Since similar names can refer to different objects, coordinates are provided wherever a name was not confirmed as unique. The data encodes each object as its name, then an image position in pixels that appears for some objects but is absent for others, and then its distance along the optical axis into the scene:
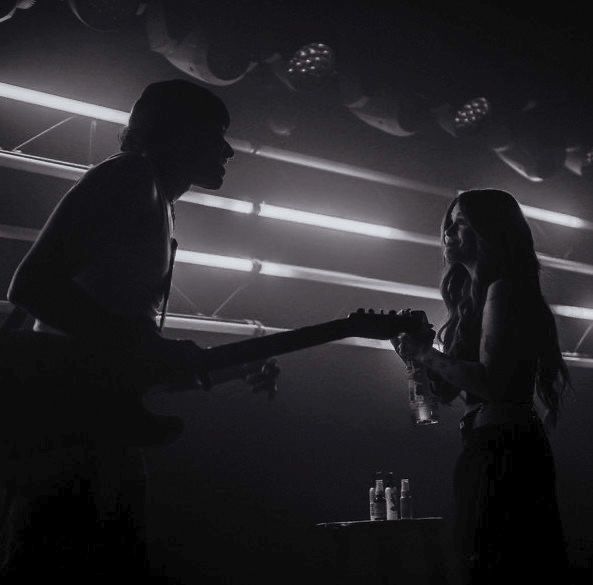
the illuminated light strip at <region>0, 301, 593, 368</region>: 4.86
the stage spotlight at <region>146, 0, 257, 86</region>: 4.12
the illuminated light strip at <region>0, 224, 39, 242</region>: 4.50
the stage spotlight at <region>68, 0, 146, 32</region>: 3.89
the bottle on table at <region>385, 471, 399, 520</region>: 5.15
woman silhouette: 1.91
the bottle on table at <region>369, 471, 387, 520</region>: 4.98
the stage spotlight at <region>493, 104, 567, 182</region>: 5.49
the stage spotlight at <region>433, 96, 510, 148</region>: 5.26
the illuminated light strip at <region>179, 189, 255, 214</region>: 4.87
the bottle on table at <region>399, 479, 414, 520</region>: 5.12
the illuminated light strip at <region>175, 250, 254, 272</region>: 4.68
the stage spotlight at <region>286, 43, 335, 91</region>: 4.61
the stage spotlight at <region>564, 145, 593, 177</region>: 5.78
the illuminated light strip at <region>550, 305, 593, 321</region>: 6.50
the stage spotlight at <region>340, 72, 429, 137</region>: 4.88
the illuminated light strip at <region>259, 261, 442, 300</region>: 5.12
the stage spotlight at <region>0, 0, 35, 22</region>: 3.67
